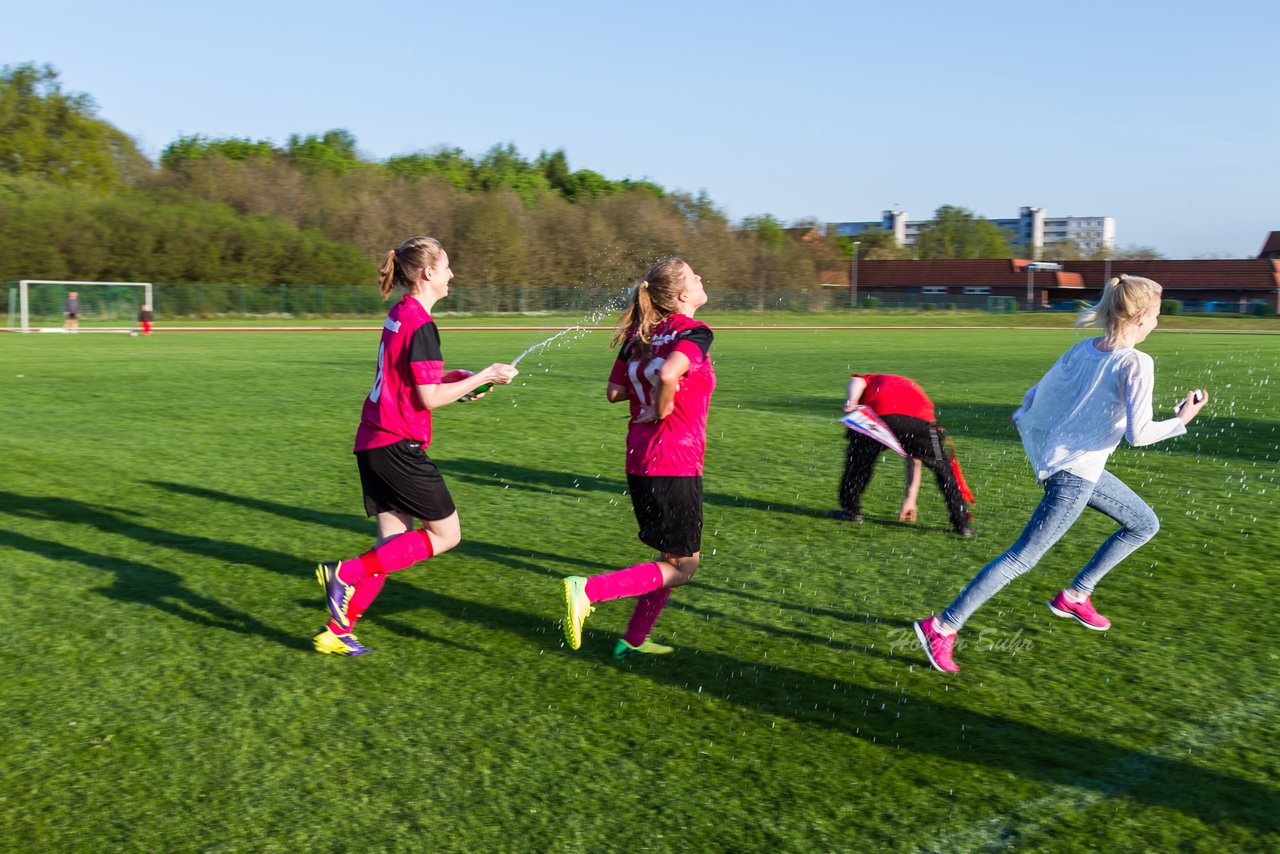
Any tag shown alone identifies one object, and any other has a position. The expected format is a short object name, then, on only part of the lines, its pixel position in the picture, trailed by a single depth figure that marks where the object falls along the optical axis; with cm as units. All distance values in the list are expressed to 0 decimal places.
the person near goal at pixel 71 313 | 3850
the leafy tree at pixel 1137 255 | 10598
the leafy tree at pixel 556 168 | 12044
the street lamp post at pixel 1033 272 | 9492
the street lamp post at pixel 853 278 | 9750
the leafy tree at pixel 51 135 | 6606
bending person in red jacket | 726
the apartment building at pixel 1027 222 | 18275
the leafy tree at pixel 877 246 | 13075
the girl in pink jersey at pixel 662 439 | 443
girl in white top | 447
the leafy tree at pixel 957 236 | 13875
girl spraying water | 450
